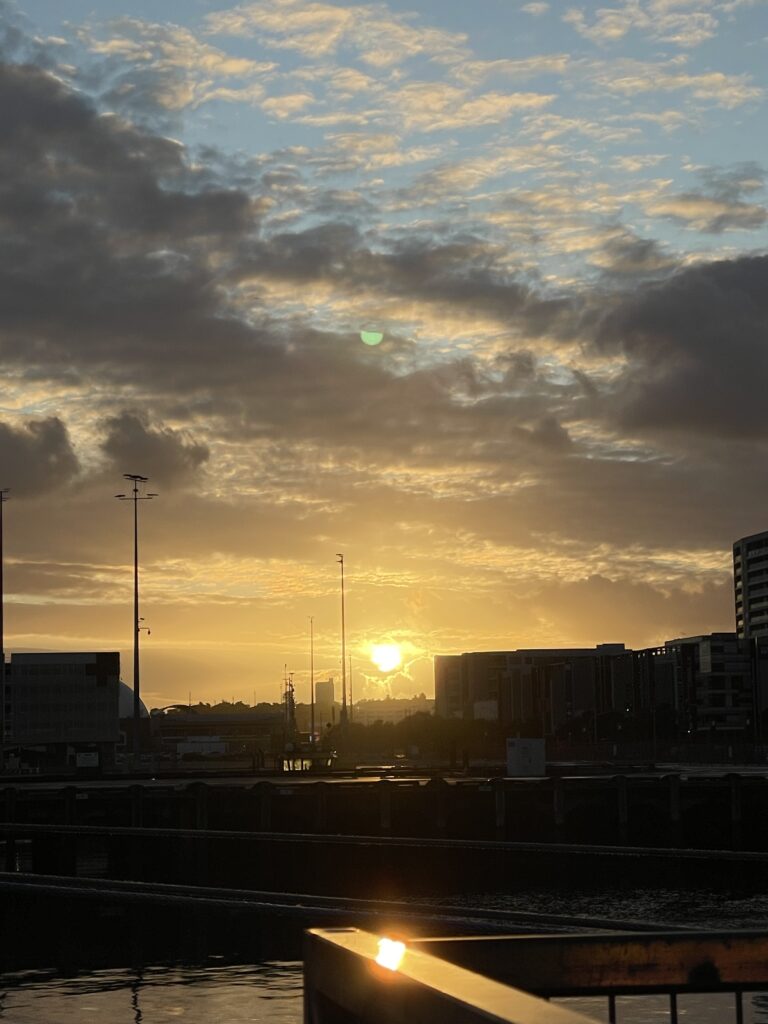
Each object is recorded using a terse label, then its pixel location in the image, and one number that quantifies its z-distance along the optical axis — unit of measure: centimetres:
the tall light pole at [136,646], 11041
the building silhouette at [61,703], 14900
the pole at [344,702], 18412
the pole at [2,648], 12054
